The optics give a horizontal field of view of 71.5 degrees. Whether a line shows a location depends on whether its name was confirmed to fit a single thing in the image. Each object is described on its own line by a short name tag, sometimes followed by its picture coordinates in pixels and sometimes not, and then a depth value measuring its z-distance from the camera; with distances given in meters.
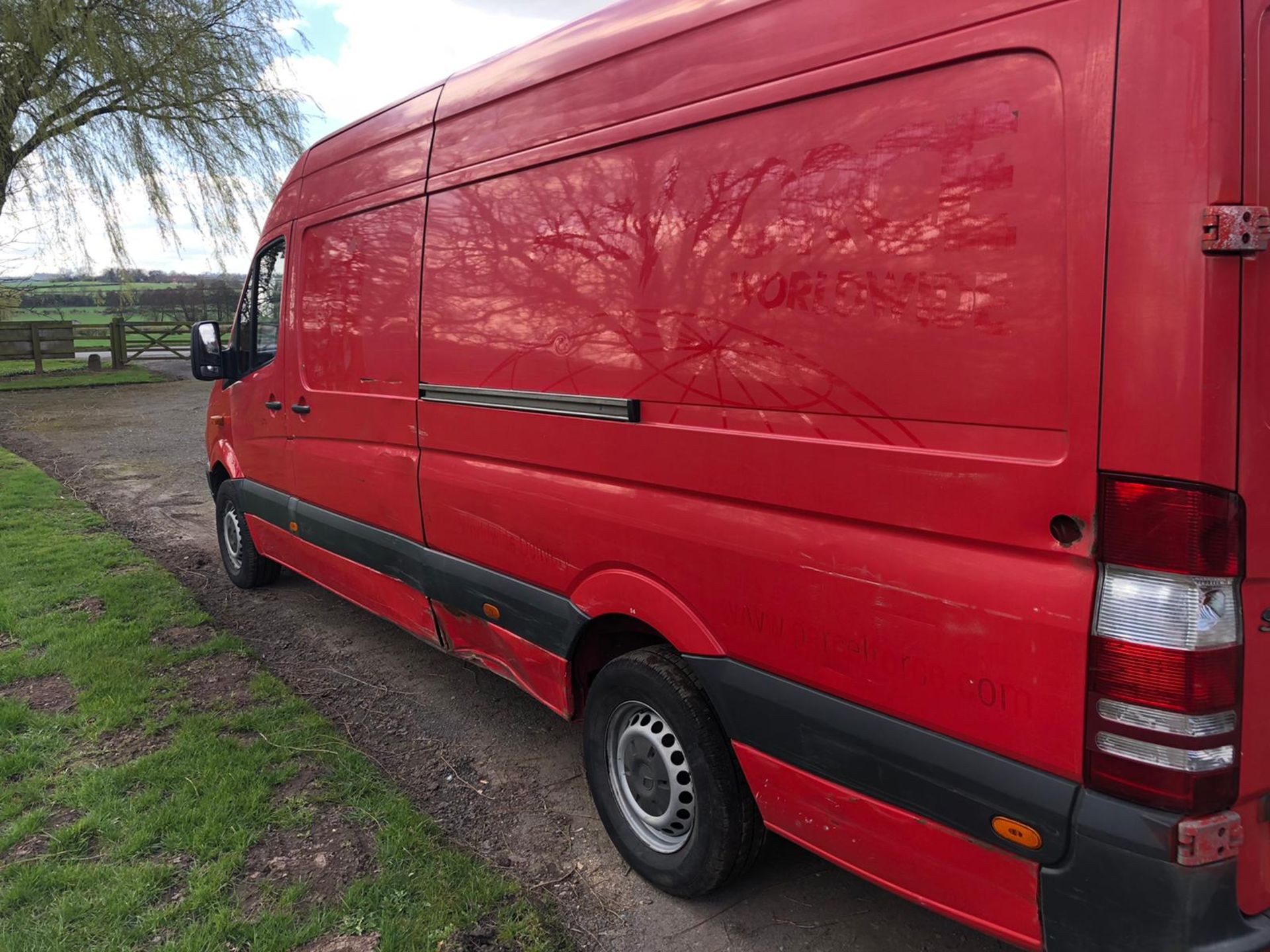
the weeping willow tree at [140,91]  15.16
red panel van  1.57
